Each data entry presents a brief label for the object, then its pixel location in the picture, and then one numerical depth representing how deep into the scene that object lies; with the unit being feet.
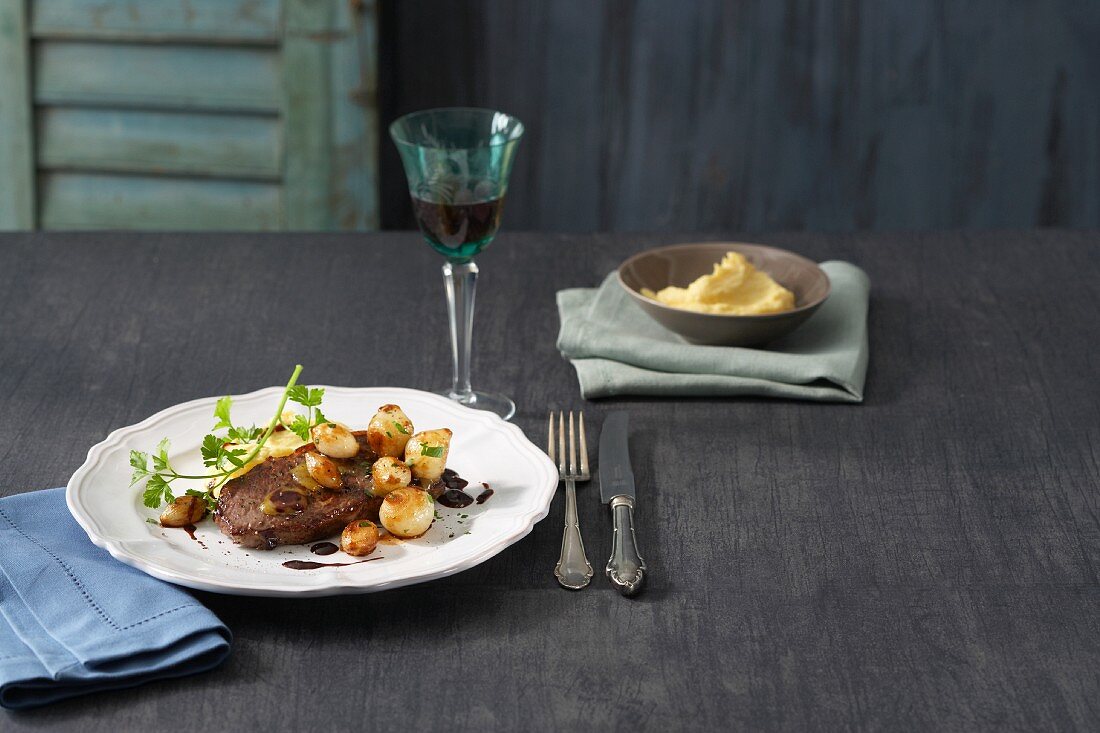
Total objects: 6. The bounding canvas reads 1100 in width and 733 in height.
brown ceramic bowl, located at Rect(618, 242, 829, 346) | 4.39
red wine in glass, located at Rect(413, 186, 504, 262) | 3.89
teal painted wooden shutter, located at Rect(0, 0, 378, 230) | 8.57
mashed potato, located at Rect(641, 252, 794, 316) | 4.50
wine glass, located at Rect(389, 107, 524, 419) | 3.84
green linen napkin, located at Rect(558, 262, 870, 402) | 4.15
